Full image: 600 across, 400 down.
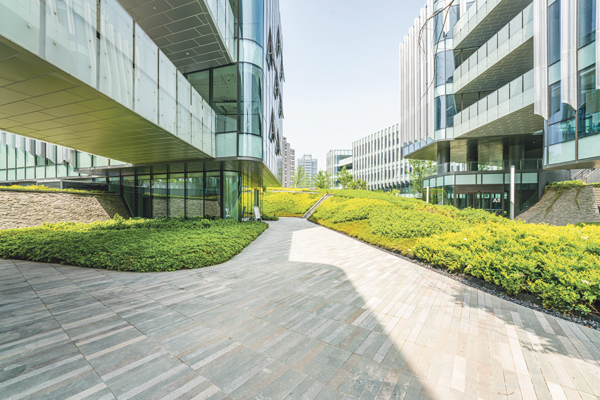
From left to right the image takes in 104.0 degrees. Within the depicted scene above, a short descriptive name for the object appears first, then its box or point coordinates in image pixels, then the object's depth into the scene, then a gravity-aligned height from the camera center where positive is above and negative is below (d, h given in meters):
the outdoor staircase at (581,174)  21.13 +1.84
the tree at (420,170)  39.29 +4.34
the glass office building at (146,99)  5.11 +3.06
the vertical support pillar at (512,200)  12.66 -0.30
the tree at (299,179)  69.19 +5.10
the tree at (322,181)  60.94 +4.00
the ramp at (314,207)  27.62 -1.40
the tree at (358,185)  61.56 +2.91
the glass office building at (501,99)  12.49 +7.00
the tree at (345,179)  60.88 +4.38
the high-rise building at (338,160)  86.18 +14.09
